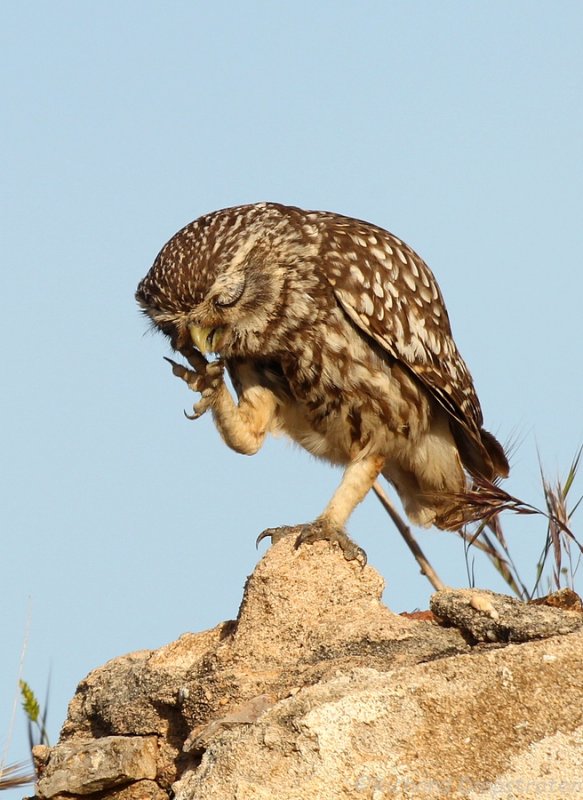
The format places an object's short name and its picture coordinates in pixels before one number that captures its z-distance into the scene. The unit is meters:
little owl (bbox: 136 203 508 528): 11.81
